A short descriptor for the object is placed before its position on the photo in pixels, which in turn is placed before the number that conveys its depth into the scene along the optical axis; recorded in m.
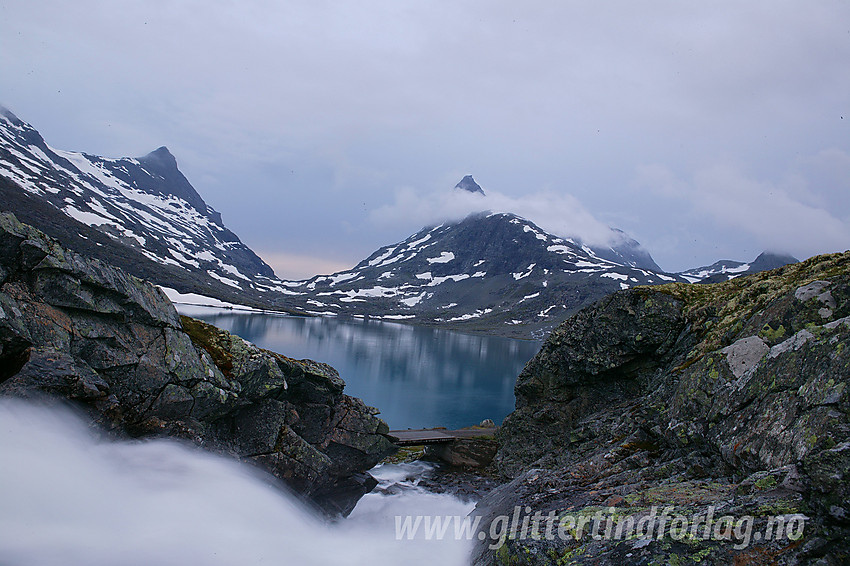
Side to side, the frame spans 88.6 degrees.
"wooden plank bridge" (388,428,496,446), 35.09
